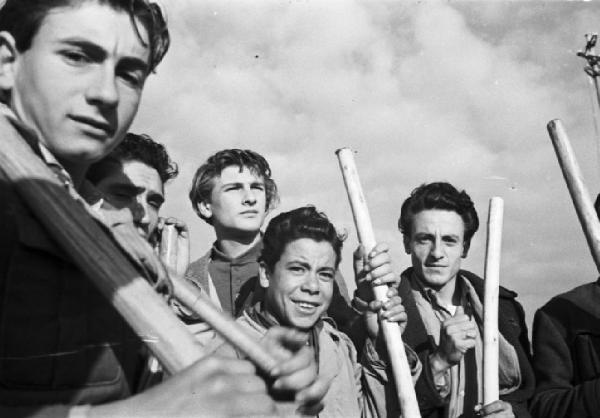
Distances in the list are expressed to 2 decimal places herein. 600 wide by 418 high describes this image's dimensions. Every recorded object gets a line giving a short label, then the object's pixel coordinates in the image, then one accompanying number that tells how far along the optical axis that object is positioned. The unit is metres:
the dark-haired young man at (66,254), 1.01
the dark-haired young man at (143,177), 2.62
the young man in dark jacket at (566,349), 3.23
